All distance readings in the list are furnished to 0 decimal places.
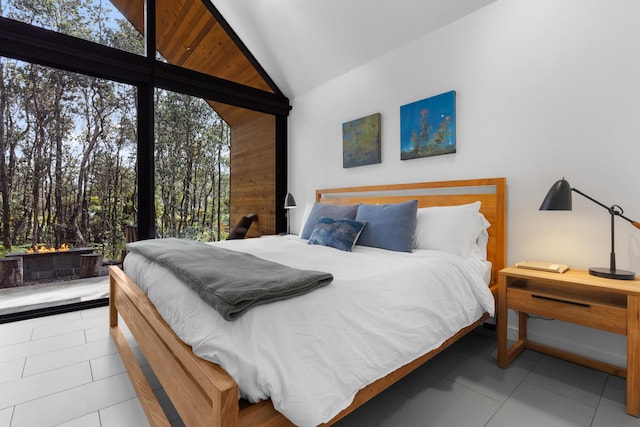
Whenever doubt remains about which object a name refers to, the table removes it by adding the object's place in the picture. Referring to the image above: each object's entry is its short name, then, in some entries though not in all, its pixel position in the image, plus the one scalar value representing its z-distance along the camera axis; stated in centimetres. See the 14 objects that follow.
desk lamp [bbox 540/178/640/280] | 174
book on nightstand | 189
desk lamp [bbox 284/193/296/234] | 408
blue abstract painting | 262
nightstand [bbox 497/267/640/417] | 151
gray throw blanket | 106
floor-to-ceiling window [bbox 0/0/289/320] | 281
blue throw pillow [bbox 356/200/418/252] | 228
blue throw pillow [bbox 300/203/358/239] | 279
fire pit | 292
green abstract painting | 321
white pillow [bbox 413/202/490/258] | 221
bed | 93
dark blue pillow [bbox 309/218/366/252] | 235
